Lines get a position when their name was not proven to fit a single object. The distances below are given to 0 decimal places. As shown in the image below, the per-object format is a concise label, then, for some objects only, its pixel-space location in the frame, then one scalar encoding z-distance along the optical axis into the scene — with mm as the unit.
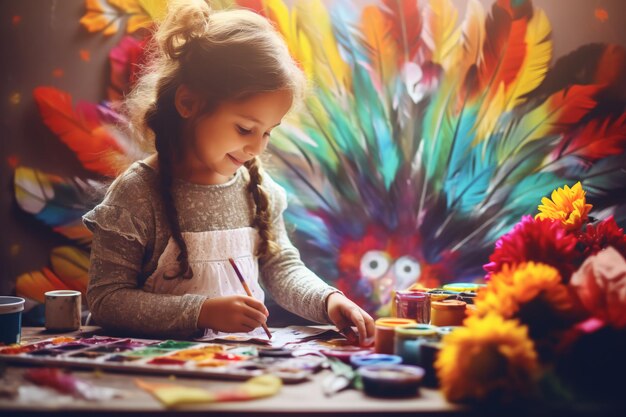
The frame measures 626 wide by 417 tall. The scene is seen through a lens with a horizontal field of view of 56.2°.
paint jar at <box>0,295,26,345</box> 1092
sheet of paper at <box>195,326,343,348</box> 1166
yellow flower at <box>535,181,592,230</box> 1171
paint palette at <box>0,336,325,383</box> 904
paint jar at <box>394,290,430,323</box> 1230
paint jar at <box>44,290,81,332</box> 1273
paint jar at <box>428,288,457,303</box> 1235
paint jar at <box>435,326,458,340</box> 975
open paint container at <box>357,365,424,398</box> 815
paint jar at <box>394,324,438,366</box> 924
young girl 1207
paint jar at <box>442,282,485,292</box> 1364
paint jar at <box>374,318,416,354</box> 1021
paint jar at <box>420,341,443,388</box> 881
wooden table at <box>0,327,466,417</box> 750
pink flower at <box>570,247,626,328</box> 812
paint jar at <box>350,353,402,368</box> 941
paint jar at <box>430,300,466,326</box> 1140
